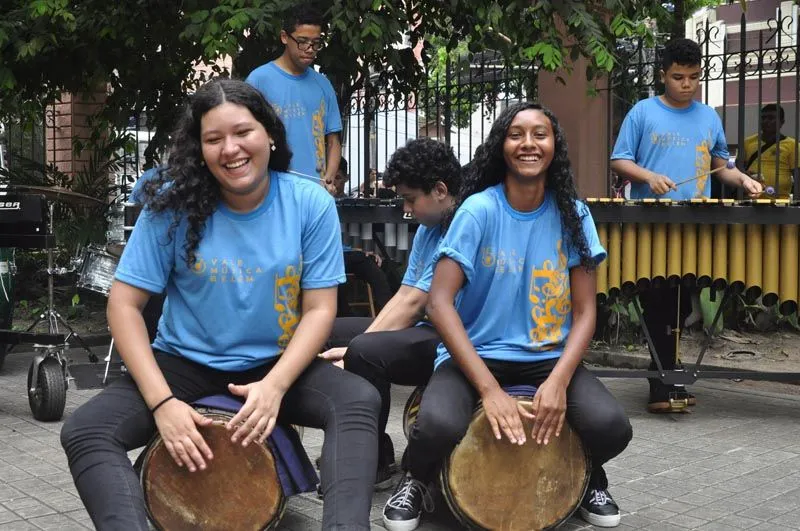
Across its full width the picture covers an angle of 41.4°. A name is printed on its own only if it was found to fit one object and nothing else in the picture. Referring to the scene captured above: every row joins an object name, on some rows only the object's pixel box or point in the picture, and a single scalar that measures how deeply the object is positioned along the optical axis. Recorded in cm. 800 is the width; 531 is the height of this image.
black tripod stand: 642
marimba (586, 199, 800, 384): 549
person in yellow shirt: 846
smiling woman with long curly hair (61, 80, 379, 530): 336
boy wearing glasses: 623
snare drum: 625
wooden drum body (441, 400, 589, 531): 375
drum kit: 608
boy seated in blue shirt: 431
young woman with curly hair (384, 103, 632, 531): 381
